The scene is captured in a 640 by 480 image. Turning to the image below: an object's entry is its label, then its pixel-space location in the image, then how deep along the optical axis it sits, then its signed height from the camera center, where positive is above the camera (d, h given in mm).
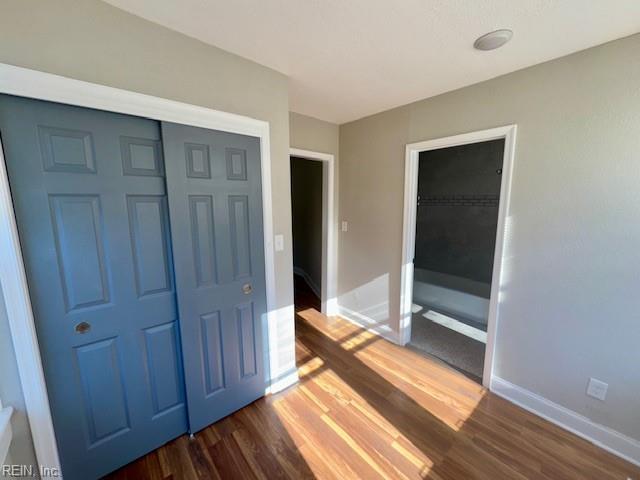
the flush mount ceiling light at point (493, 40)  1381 +908
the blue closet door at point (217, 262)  1510 -370
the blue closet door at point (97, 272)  1134 -330
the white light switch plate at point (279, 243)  1973 -293
